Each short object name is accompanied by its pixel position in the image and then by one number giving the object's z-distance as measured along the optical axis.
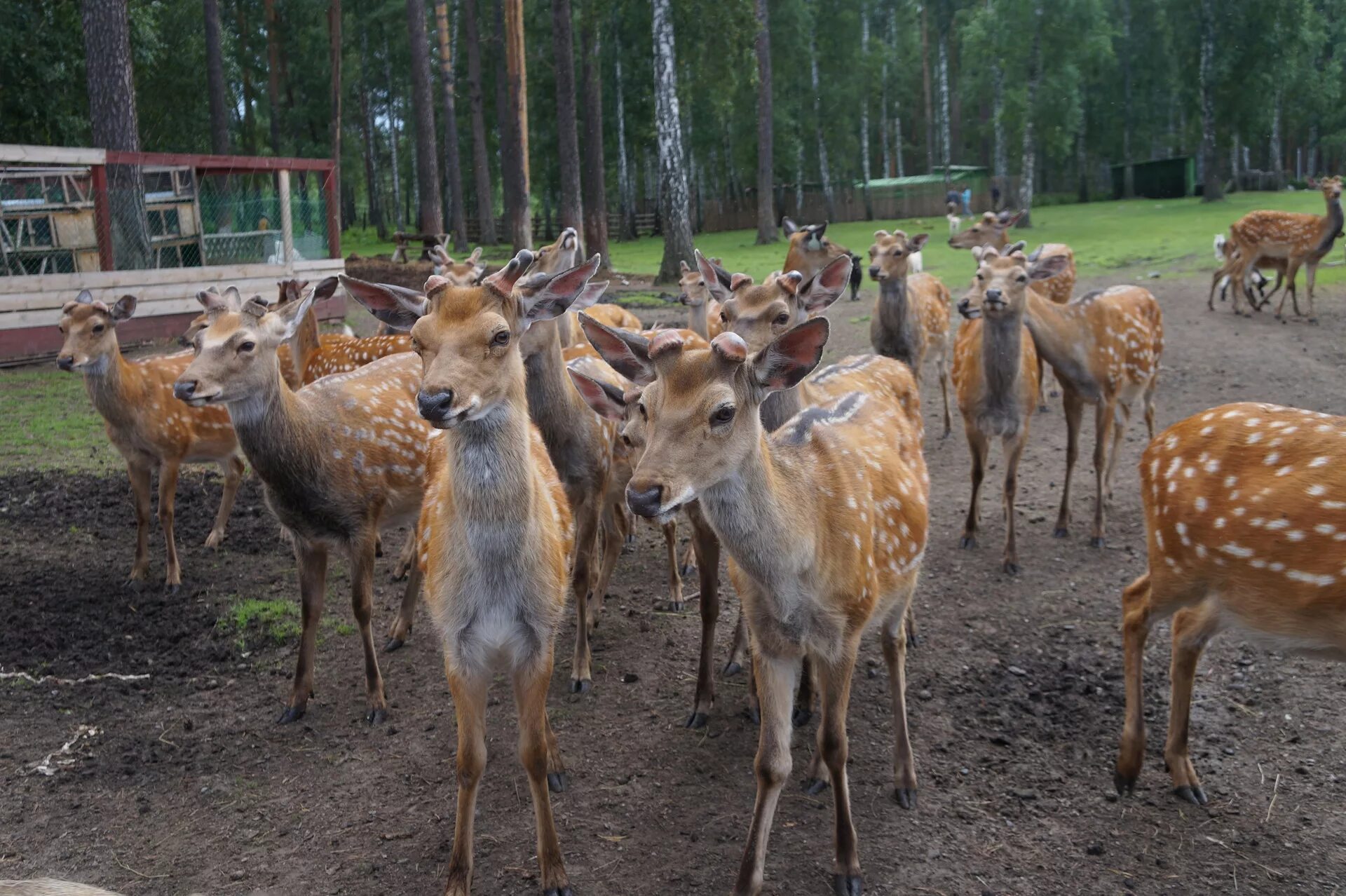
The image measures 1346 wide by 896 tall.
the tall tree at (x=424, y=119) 23.20
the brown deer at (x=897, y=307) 9.12
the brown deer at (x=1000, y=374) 6.94
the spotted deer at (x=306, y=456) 4.97
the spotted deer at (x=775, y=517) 3.18
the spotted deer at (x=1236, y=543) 3.65
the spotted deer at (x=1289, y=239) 14.87
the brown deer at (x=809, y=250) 10.57
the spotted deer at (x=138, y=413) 6.94
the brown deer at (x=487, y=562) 3.60
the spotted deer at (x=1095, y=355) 7.38
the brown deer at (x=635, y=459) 3.53
